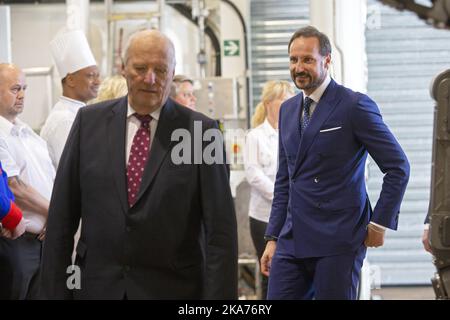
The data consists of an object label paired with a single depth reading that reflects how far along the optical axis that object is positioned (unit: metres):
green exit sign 9.45
